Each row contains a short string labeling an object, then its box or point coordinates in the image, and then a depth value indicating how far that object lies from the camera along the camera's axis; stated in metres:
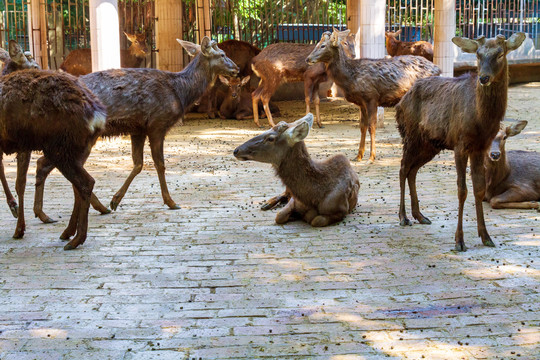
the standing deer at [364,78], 13.27
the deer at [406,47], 20.78
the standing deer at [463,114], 7.08
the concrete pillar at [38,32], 18.00
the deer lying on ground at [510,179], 9.05
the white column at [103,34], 14.83
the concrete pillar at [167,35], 18.47
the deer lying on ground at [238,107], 19.12
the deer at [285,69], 17.36
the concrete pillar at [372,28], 16.61
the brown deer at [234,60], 19.22
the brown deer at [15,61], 9.05
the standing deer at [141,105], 9.46
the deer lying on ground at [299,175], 8.37
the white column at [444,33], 17.53
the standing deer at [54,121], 7.16
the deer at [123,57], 18.53
